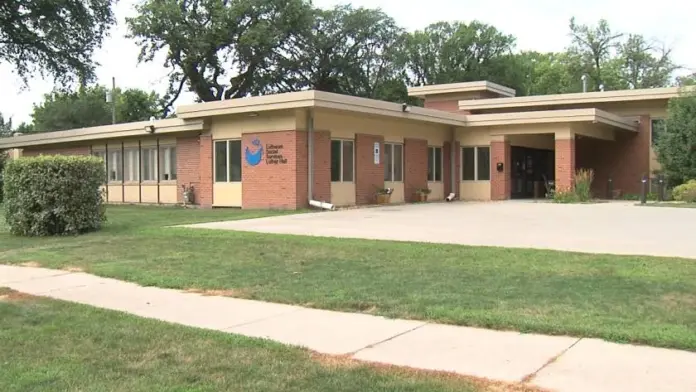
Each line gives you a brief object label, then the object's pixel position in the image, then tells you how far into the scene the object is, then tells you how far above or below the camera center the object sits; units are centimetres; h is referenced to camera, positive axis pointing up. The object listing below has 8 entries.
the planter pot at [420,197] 2559 -72
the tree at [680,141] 2562 +137
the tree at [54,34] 3394 +776
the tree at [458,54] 6103 +1154
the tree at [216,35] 4853 +1060
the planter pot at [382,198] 2353 -69
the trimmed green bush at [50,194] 1464 -29
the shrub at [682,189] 2344 -44
